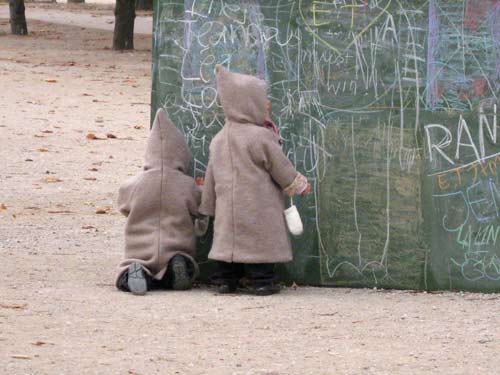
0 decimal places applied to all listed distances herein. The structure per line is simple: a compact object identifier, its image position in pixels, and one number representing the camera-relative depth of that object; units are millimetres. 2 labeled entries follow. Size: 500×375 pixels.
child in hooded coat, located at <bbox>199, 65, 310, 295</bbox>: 14961
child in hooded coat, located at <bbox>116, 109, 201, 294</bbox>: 15352
